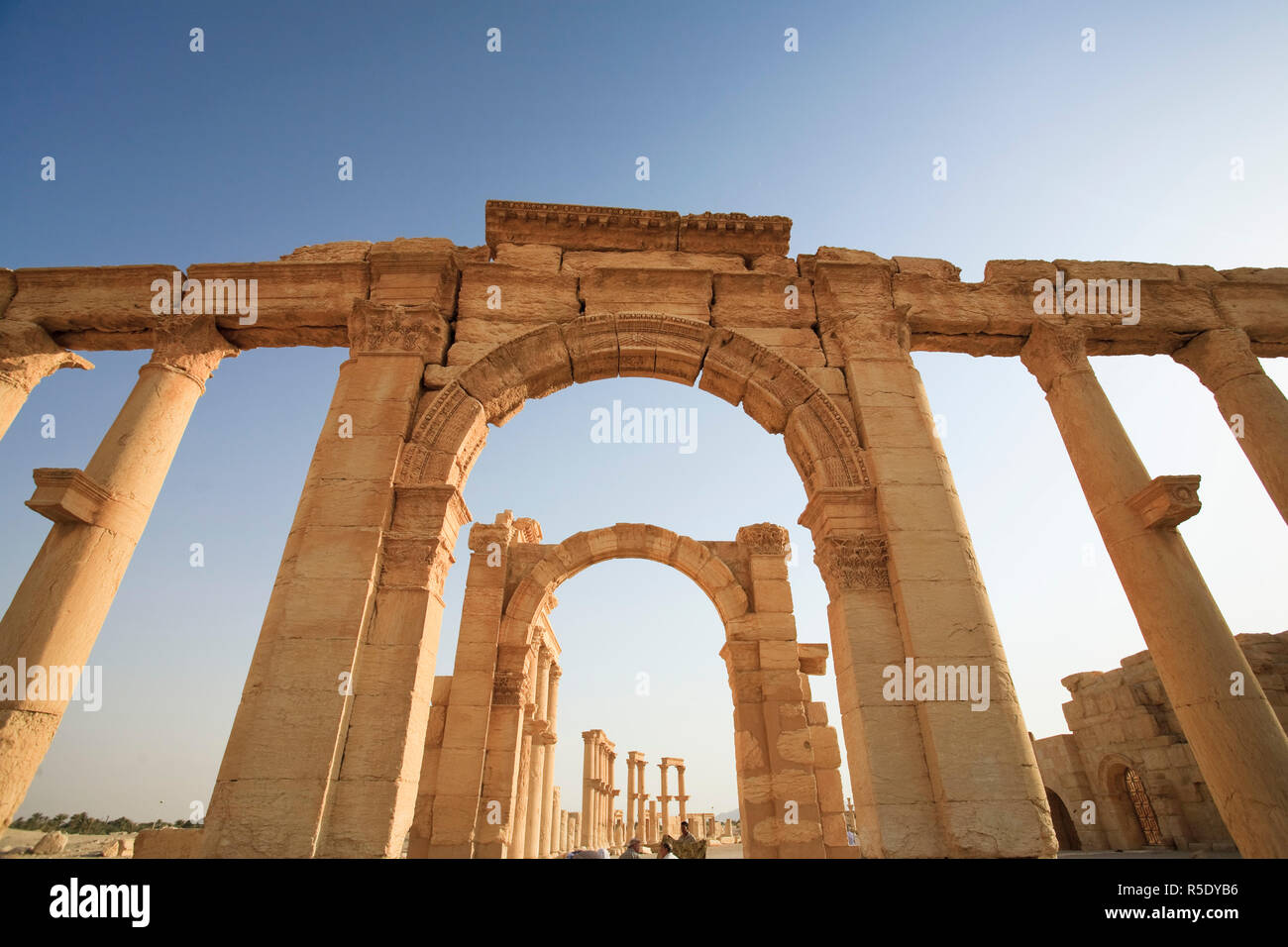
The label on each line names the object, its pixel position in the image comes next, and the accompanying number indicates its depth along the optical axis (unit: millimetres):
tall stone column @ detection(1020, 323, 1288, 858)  5621
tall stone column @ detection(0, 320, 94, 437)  7812
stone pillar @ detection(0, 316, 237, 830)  5852
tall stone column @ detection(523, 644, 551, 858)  15277
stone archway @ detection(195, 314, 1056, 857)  5172
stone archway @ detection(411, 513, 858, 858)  11352
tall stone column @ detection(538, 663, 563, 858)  16594
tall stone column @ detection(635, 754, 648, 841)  27344
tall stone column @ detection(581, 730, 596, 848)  22641
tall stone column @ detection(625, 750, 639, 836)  27247
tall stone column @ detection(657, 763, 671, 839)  27086
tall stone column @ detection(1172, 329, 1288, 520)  7645
